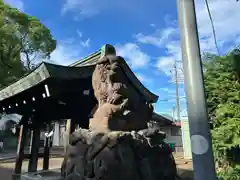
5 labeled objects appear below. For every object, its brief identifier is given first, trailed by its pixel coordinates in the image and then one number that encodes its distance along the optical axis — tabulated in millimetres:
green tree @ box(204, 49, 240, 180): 5656
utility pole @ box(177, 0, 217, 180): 1233
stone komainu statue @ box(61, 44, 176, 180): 2943
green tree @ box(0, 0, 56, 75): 14023
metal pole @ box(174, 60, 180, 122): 23125
